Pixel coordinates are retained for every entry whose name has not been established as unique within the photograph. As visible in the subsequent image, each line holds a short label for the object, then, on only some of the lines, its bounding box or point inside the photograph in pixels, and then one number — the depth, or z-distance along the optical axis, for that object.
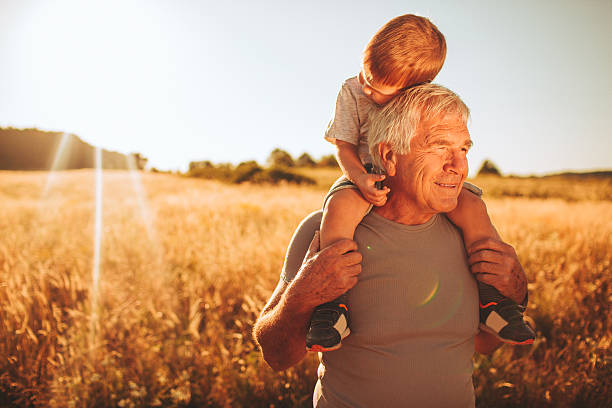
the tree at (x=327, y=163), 38.28
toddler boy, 1.43
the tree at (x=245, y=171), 22.20
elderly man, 1.46
